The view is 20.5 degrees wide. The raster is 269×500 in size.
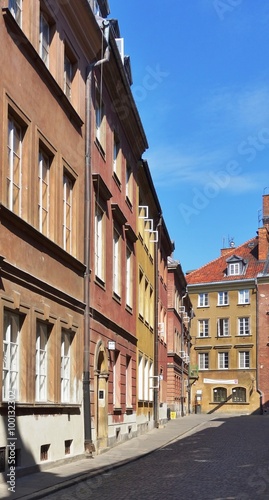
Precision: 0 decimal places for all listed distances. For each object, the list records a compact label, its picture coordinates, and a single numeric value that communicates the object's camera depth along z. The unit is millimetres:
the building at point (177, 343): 47125
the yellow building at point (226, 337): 64125
